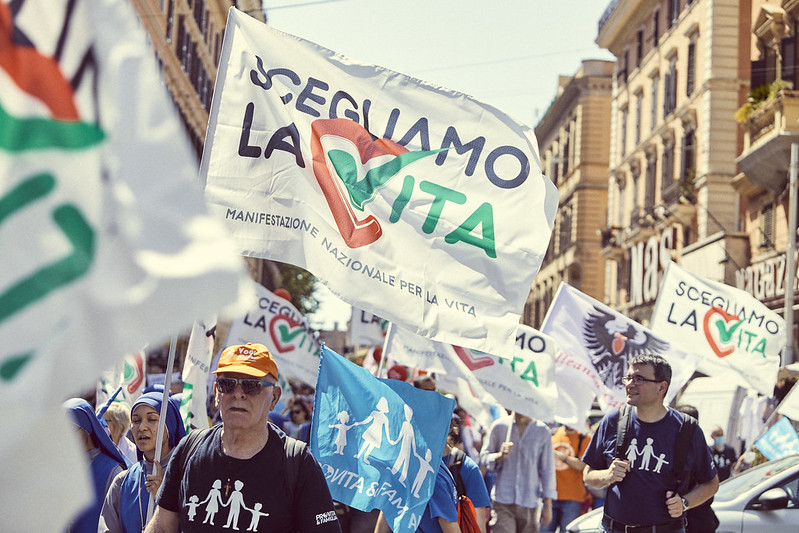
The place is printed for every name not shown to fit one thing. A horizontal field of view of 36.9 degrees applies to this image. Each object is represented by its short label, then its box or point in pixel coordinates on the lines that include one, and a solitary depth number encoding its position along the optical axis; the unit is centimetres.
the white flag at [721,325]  1366
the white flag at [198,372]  735
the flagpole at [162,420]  481
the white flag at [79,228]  168
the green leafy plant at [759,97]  2930
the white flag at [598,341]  1222
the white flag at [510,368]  1066
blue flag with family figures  583
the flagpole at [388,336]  796
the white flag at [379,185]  592
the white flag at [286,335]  1369
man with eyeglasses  643
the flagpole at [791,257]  2639
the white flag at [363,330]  1969
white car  914
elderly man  414
